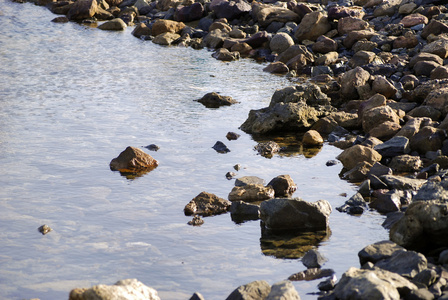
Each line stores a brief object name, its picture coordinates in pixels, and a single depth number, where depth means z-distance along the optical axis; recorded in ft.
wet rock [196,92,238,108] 49.21
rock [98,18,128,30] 88.99
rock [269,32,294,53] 70.44
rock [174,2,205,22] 88.63
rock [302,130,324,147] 39.83
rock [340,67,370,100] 48.80
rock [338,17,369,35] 70.28
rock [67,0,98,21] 95.71
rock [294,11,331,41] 72.02
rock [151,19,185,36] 83.25
